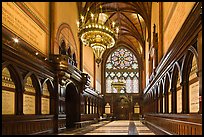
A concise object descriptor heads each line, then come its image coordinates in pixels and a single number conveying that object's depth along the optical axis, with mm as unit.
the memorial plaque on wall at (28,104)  6273
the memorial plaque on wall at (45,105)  7411
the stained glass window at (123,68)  22233
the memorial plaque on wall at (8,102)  5322
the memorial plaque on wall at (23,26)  5659
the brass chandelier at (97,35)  7799
